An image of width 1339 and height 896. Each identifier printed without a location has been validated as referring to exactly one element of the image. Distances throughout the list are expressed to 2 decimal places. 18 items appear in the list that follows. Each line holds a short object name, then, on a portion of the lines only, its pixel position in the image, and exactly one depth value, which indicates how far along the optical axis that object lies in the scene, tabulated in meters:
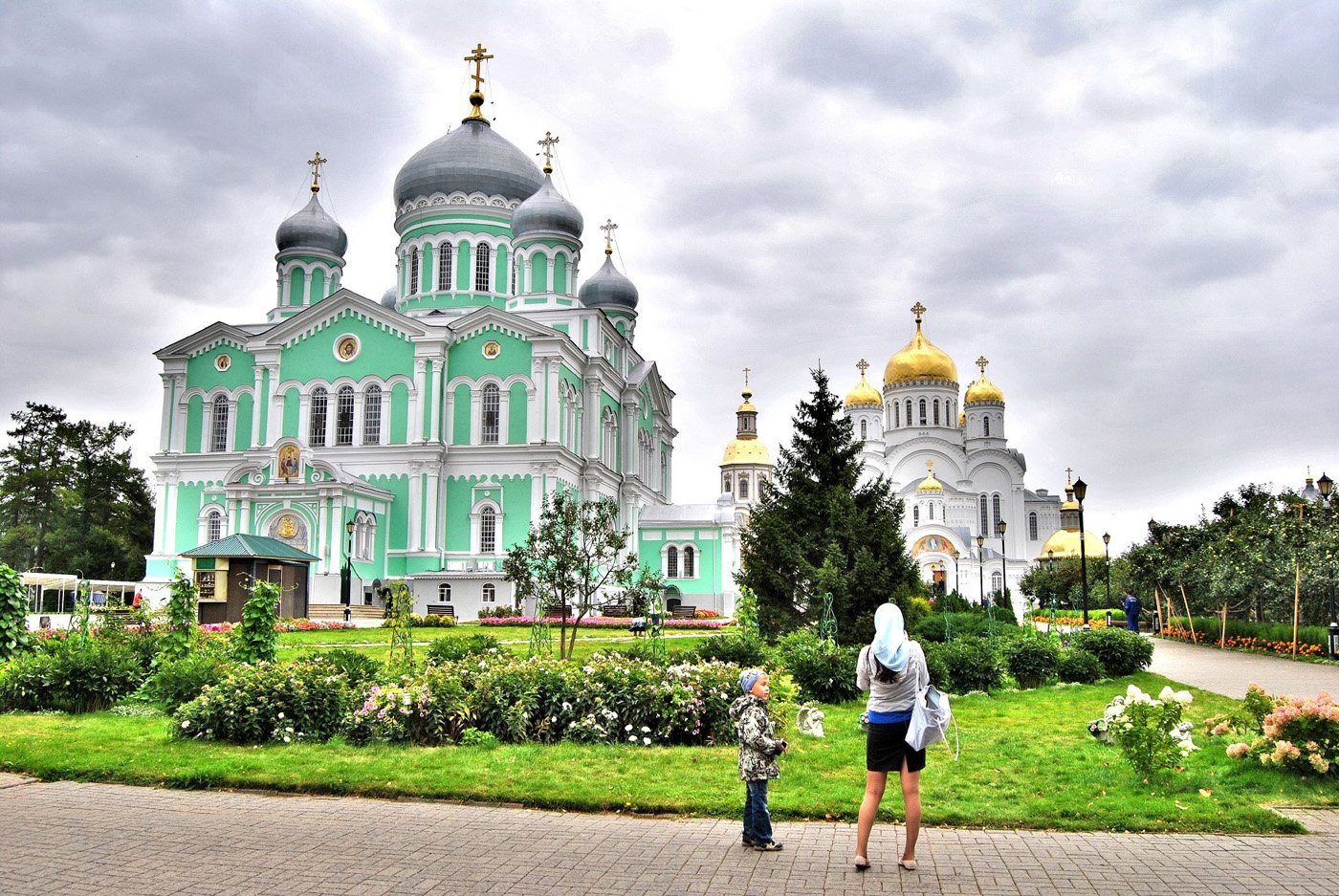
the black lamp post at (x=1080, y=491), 24.00
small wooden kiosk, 28.77
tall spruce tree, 21.00
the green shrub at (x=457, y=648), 13.95
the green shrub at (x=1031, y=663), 16.58
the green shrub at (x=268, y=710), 10.84
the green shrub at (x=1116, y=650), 18.36
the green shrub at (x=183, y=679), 12.26
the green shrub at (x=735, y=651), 13.98
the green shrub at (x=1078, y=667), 17.20
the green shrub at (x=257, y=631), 13.64
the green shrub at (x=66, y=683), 12.98
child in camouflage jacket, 7.21
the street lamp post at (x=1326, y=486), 26.05
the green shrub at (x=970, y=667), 15.26
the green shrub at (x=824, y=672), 13.62
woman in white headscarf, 6.83
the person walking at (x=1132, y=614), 30.83
